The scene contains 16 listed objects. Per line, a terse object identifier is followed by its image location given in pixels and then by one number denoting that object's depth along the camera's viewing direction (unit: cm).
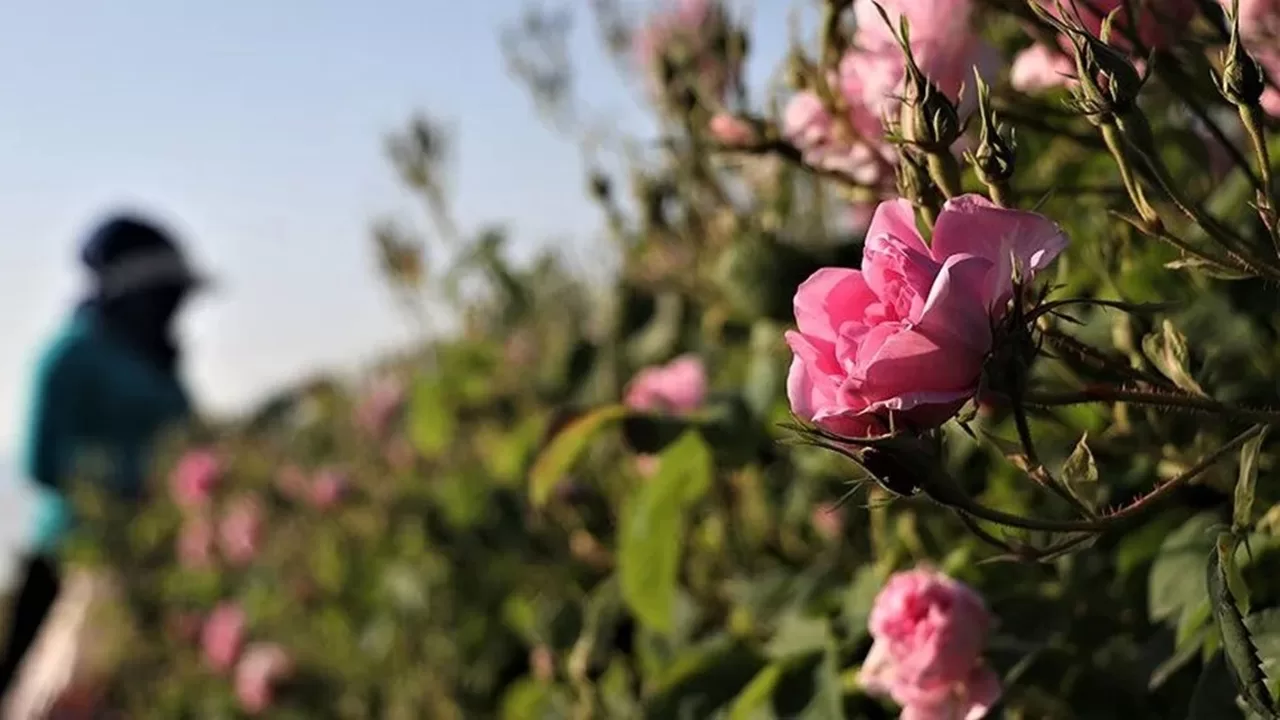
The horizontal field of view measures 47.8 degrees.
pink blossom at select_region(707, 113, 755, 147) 89
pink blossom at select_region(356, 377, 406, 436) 295
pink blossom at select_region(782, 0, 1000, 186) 72
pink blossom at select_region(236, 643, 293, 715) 238
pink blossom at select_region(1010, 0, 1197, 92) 71
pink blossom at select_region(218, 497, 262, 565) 311
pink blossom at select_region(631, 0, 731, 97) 116
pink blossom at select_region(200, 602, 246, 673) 269
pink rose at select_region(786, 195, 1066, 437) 49
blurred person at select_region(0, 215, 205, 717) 404
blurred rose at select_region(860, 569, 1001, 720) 74
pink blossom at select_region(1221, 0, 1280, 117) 78
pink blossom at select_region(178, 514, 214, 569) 325
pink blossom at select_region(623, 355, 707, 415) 138
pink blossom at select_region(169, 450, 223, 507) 318
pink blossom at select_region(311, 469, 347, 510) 255
